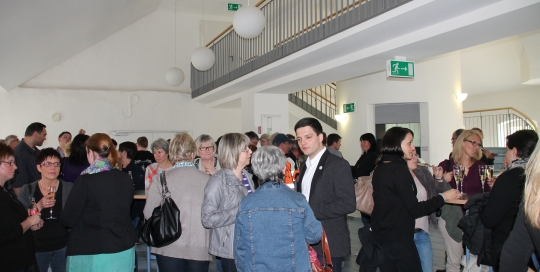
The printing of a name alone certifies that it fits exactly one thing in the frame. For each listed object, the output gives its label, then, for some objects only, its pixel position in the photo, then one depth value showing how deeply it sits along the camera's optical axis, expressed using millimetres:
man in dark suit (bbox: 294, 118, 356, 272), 2691
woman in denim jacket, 2096
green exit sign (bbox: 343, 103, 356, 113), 10641
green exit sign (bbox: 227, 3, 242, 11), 11041
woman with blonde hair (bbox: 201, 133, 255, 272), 2492
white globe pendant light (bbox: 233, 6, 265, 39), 5934
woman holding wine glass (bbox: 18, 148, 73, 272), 3092
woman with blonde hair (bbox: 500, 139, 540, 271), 1358
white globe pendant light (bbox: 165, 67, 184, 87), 10338
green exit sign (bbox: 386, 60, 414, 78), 6316
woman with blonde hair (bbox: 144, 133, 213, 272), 2789
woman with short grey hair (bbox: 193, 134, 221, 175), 3822
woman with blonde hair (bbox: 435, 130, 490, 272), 3920
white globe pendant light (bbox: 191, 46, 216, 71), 8727
